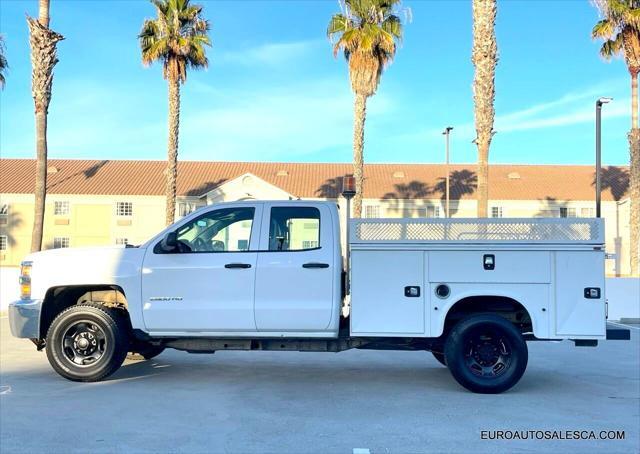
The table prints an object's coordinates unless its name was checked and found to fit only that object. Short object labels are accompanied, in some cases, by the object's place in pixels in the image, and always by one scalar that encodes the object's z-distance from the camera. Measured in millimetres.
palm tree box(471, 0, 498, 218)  18828
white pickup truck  7184
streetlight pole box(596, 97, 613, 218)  19753
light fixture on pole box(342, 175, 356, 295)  7355
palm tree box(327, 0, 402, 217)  27359
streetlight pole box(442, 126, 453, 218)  33656
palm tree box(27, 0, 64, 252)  20547
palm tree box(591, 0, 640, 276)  26062
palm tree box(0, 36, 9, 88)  24562
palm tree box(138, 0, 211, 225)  28562
